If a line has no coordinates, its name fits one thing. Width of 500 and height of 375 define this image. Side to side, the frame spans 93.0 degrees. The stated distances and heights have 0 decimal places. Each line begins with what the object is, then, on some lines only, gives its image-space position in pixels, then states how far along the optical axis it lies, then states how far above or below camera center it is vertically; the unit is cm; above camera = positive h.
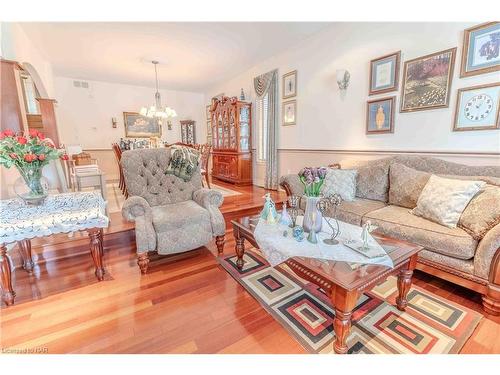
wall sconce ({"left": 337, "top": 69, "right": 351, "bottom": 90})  324 +88
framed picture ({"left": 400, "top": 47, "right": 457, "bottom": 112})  238 +63
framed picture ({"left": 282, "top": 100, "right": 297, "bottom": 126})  416 +57
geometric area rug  132 -111
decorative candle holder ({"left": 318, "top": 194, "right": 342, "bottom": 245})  153 -42
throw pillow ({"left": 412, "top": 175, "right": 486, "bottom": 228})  183 -46
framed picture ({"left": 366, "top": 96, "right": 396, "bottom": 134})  286 +33
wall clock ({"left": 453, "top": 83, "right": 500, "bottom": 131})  212 +30
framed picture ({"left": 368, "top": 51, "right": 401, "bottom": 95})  277 +82
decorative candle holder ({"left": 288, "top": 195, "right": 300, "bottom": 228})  178 -48
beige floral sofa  153 -65
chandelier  481 +73
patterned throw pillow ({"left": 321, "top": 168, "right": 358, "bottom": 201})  267 -46
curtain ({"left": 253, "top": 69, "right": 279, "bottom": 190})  446 +44
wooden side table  155 -49
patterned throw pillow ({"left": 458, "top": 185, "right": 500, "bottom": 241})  163 -52
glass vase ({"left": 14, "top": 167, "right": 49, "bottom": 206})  174 -29
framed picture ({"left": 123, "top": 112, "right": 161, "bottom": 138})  634 +58
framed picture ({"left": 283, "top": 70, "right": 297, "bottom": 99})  407 +103
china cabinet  510 +15
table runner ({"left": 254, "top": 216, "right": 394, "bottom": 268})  135 -63
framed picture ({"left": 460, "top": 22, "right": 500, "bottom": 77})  209 +81
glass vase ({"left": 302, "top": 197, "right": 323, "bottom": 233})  154 -46
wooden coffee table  116 -70
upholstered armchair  204 -60
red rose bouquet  163 -4
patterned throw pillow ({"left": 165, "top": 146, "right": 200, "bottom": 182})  260 -19
